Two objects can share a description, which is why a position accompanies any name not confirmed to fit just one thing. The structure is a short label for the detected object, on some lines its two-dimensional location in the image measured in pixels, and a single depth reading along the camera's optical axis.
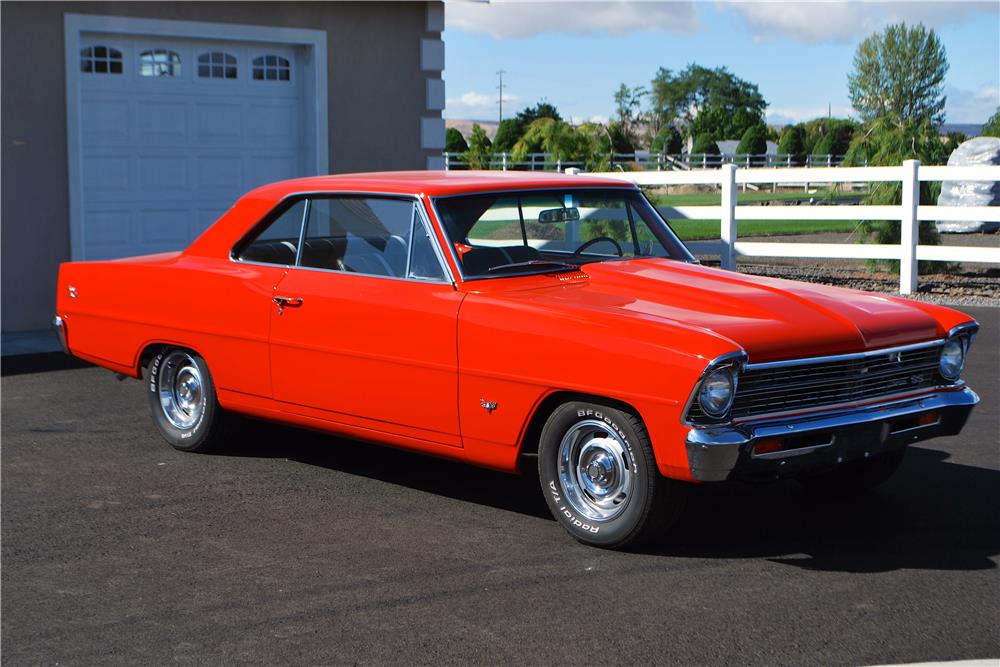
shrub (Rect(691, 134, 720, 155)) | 69.00
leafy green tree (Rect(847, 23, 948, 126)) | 95.19
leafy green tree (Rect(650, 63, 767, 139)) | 121.75
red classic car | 5.11
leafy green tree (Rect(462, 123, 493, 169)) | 33.88
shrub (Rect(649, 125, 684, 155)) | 69.19
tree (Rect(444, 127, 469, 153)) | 56.06
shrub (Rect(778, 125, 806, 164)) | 65.94
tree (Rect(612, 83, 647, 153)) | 96.31
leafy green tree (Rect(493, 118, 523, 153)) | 55.88
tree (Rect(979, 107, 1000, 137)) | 34.88
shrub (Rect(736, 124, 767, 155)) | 64.44
